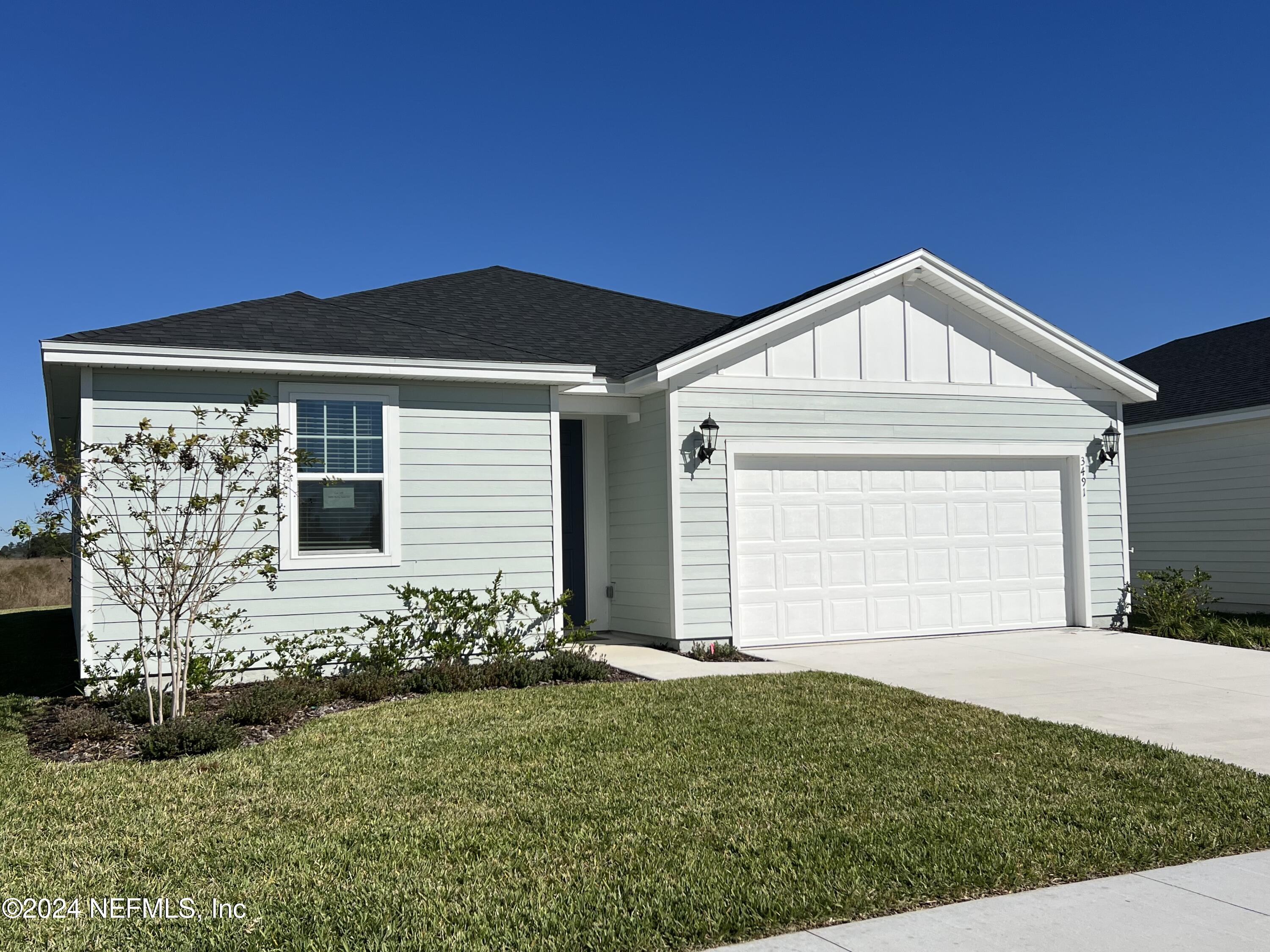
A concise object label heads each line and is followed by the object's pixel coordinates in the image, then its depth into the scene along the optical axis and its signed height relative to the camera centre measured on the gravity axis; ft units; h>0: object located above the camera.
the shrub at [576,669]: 30.73 -4.69
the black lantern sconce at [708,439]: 36.76 +2.98
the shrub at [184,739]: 21.35 -4.66
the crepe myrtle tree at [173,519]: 25.50 +0.30
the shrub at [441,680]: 29.43 -4.74
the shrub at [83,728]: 23.43 -4.83
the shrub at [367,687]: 28.32 -4.73
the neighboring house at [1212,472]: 48.73 +1.87
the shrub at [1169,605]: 41.29 -4.25
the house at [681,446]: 31.30 +2.73
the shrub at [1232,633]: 38.06 -5.11
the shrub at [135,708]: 24.98 -4.60
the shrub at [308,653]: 30.35 -4.00
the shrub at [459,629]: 31.53 -3.53
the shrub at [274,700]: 24.54 -4.60
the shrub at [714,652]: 35.35 -4.91
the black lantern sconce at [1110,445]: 43.42 +2.84
